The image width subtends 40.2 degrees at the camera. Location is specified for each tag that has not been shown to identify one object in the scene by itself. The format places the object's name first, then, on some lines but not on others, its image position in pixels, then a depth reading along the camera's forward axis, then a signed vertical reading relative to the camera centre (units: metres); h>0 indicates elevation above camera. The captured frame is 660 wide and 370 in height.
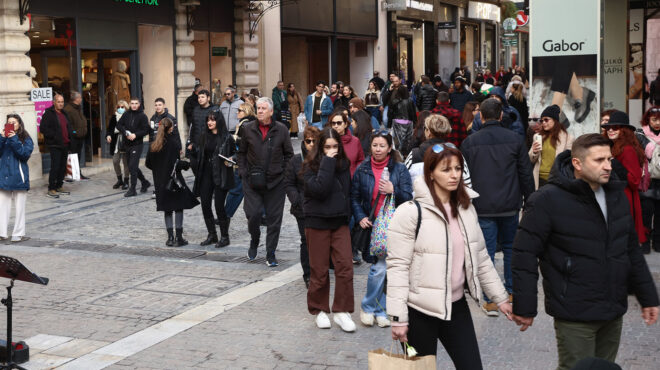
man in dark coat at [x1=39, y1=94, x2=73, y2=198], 16.03 -0.33
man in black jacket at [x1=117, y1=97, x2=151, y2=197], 16.39 -0.13
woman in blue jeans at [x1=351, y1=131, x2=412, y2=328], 7.36 -0.59
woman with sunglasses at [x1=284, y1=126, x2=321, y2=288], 8.19 -0.52
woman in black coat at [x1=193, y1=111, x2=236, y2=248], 11.05 -0.59
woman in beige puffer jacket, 4.80 -0.79
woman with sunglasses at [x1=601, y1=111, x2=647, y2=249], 9.54 -0.39
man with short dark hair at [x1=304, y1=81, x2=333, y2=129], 20.53 +0.38
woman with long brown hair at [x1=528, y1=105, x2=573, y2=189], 9.38 -0.28
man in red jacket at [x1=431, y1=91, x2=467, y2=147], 12.46 -0.11
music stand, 5.97 -0.96
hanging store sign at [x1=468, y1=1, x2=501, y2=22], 44.19 +5.44
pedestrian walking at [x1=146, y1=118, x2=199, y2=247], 11.44 -0.66
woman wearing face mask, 16.66 -0.57
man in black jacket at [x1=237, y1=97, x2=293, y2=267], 9.77 -0.47
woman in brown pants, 7.46 -0.88
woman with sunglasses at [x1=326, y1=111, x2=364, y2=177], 8.69 -0.19
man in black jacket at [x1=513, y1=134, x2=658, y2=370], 4.54 -0.72
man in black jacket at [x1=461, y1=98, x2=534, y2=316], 7.79 -0.49
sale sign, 17.33 +0.53
